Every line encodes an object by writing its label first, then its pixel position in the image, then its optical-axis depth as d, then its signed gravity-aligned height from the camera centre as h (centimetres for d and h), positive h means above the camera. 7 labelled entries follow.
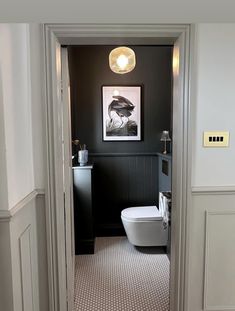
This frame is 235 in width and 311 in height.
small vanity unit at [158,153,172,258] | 295 -57
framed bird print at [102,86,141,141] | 344 +22
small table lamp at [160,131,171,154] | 335 -11
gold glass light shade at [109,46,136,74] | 267 +73
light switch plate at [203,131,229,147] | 168 -7
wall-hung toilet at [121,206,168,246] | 291 -114
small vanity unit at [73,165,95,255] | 293 -84
